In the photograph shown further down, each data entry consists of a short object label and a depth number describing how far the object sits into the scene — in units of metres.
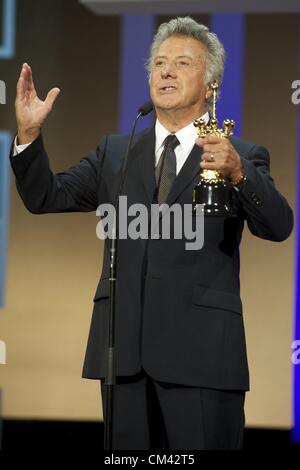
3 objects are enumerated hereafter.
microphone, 9.61
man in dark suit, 9.62
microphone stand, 9.51
